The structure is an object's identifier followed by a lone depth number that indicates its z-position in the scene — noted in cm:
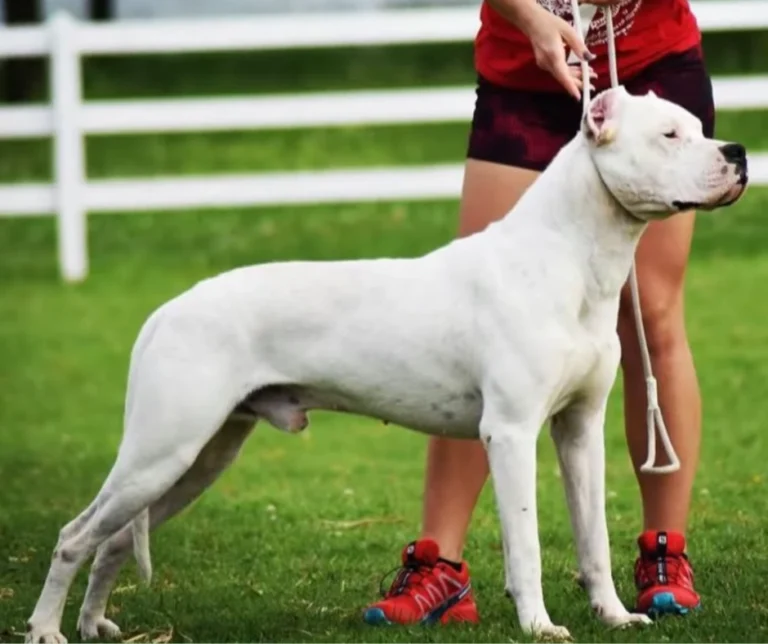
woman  1081
